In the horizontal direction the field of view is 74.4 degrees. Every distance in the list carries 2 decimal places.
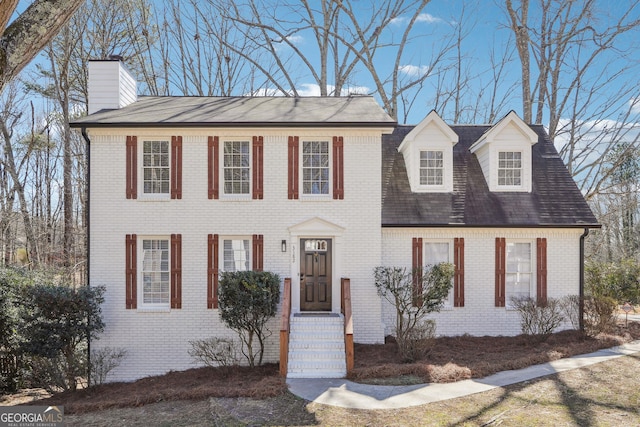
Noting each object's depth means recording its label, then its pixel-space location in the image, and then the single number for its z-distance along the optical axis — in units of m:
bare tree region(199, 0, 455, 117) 21.92
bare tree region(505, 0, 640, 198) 19.92
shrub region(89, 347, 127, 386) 11.21
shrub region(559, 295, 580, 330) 12.00
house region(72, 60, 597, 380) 11.58
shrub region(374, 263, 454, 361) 11.03
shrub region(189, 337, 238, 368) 11.10
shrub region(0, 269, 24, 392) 10.92
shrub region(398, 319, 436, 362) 10.30
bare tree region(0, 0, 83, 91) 4.50
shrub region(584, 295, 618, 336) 11.81
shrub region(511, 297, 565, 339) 11.55
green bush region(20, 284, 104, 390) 10.34
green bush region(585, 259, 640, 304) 12.42
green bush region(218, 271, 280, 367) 10.55
